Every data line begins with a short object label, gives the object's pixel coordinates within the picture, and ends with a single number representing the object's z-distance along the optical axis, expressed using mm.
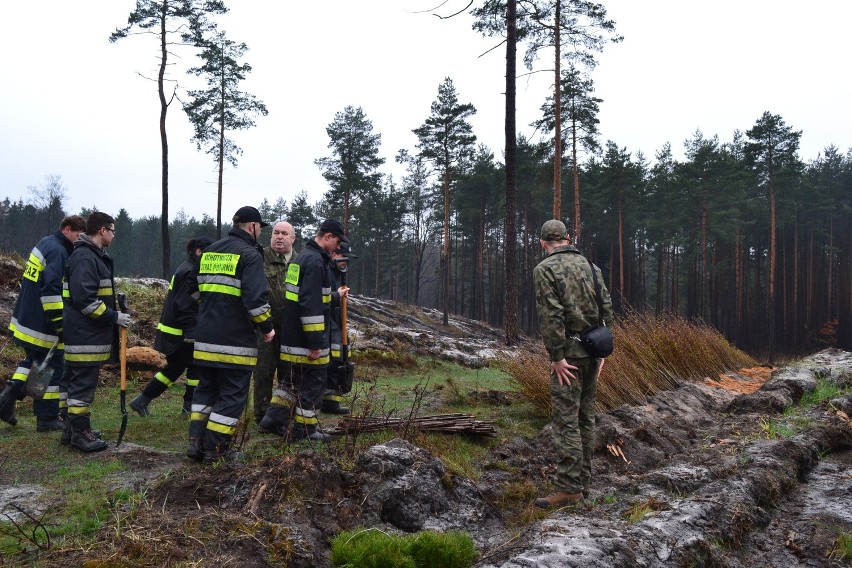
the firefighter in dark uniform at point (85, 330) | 4992
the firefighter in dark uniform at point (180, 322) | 5863
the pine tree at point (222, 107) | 28172
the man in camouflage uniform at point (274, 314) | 6332
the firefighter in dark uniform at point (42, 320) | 5660
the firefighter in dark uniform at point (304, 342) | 5191
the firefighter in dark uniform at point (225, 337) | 4473
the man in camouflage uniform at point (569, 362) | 4305
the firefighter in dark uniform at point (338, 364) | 6332
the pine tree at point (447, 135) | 33344
